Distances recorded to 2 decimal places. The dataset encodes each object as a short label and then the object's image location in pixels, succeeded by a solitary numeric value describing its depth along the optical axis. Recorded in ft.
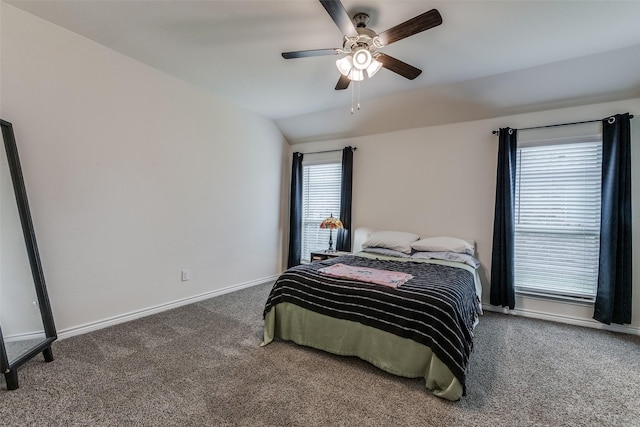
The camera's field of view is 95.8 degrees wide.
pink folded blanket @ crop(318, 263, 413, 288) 7.35
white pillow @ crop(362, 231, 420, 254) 11.34
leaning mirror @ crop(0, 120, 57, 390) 6.53
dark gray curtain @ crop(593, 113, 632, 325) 8.92
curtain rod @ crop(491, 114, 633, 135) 9.57
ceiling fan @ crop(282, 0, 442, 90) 5.57
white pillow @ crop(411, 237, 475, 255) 10.61
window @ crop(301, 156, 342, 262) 14.88
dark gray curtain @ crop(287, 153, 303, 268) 15.43
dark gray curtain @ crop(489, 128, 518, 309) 10.47
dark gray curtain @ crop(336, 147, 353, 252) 13.99
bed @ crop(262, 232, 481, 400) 5.84
